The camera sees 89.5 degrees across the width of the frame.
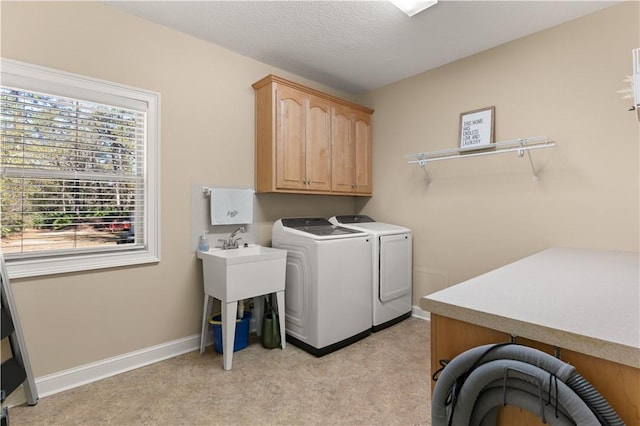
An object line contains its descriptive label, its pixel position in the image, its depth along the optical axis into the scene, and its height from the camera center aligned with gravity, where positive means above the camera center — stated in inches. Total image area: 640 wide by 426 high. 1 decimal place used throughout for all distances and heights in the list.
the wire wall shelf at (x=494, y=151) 100.0 +20.9
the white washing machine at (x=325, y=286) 98.7 -24.2
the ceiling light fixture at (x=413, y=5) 83.2 +53.9
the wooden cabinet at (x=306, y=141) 111.5 +26.8
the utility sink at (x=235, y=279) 89.1 -19.9
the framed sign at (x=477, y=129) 110.4 +28.8
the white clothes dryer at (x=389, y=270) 115.3 -22.2
